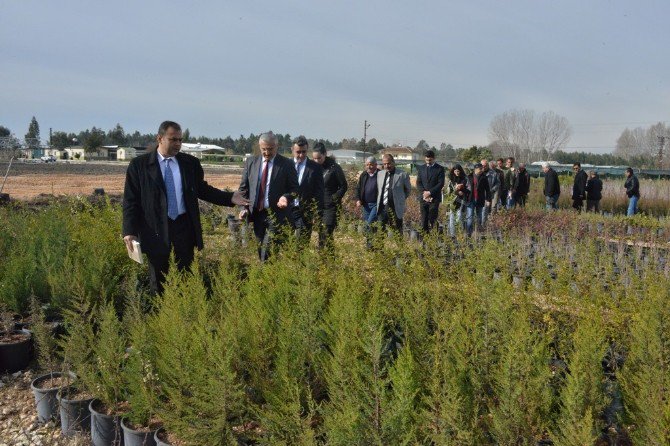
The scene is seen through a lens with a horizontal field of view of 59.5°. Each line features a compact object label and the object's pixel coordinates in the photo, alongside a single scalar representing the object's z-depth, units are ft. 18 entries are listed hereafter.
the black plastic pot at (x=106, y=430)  9.50
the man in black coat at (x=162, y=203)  13.25
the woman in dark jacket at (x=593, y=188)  44.78
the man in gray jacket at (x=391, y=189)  24.04
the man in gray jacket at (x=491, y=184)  34.81
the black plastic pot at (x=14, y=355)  12.70
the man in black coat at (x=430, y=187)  27.12
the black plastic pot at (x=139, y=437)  8.92
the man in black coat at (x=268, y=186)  16.84
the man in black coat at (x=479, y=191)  33.50
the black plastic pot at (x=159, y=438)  8.53
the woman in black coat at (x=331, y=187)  23.82
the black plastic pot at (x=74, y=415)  10.03
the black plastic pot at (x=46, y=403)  10.48
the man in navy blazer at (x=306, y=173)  19.70
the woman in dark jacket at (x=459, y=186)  31.60
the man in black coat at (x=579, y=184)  44.24
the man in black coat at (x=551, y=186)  44.04
